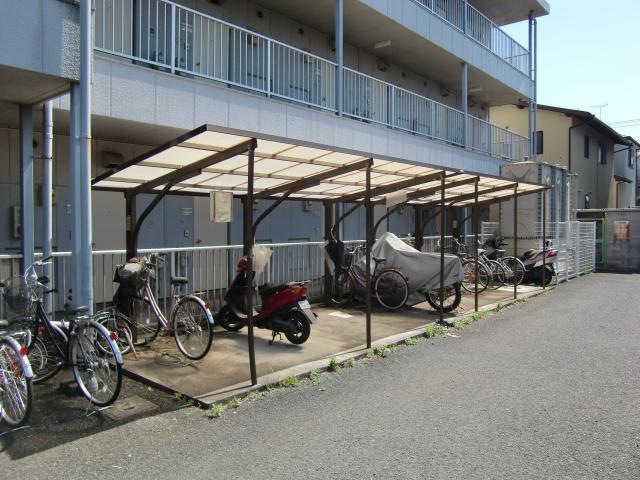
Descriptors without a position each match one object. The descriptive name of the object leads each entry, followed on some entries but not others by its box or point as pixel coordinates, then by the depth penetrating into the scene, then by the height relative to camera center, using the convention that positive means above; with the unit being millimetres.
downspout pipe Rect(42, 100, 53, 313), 5770 +655
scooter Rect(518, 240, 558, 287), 13000 -723
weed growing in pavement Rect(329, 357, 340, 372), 5746 -1417
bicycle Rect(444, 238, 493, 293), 11562 -891
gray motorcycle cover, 8914 -483
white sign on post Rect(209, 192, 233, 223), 6074 +349
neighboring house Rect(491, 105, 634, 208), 25594 +4839
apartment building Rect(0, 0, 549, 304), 5195 +2152
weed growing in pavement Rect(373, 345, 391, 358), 6397 -1421
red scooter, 6590 -964
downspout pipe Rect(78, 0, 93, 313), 5086 +515
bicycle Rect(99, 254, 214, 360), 5691 -881
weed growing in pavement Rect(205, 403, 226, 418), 4398 -1483
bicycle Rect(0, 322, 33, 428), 3959 -1140
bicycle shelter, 5074 +799
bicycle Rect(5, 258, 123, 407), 4492 -983
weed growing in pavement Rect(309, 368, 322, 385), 5314 -1458
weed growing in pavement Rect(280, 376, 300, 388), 5172 -1448
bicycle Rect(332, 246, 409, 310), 9109 -829
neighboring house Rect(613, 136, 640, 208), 34344 +4572
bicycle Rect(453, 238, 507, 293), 11750 -735
